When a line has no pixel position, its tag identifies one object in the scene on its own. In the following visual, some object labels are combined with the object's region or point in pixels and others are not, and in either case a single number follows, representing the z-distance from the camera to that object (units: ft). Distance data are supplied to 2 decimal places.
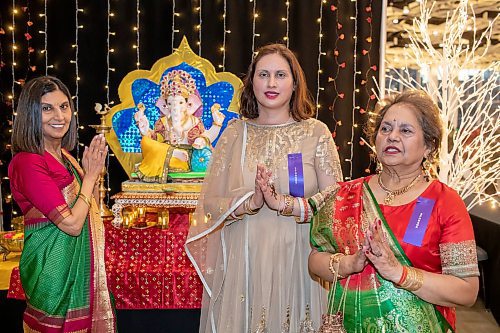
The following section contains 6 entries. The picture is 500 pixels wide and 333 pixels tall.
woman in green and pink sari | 6.60
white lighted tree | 13.37
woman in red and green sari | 4.75
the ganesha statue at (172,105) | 13.99
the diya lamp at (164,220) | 11.82
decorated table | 10.44
